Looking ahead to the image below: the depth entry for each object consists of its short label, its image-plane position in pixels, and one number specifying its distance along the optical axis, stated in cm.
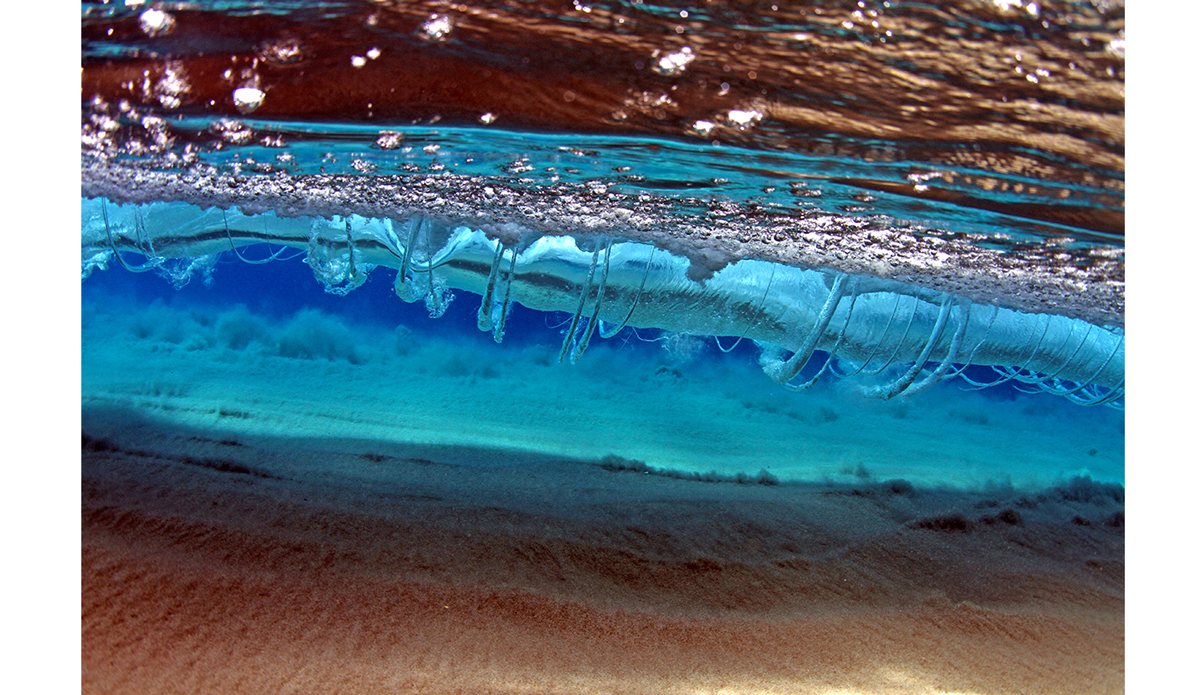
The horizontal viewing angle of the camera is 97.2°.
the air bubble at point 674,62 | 216
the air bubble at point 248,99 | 265
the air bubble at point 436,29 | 214
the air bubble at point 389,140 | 294
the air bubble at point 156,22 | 230
